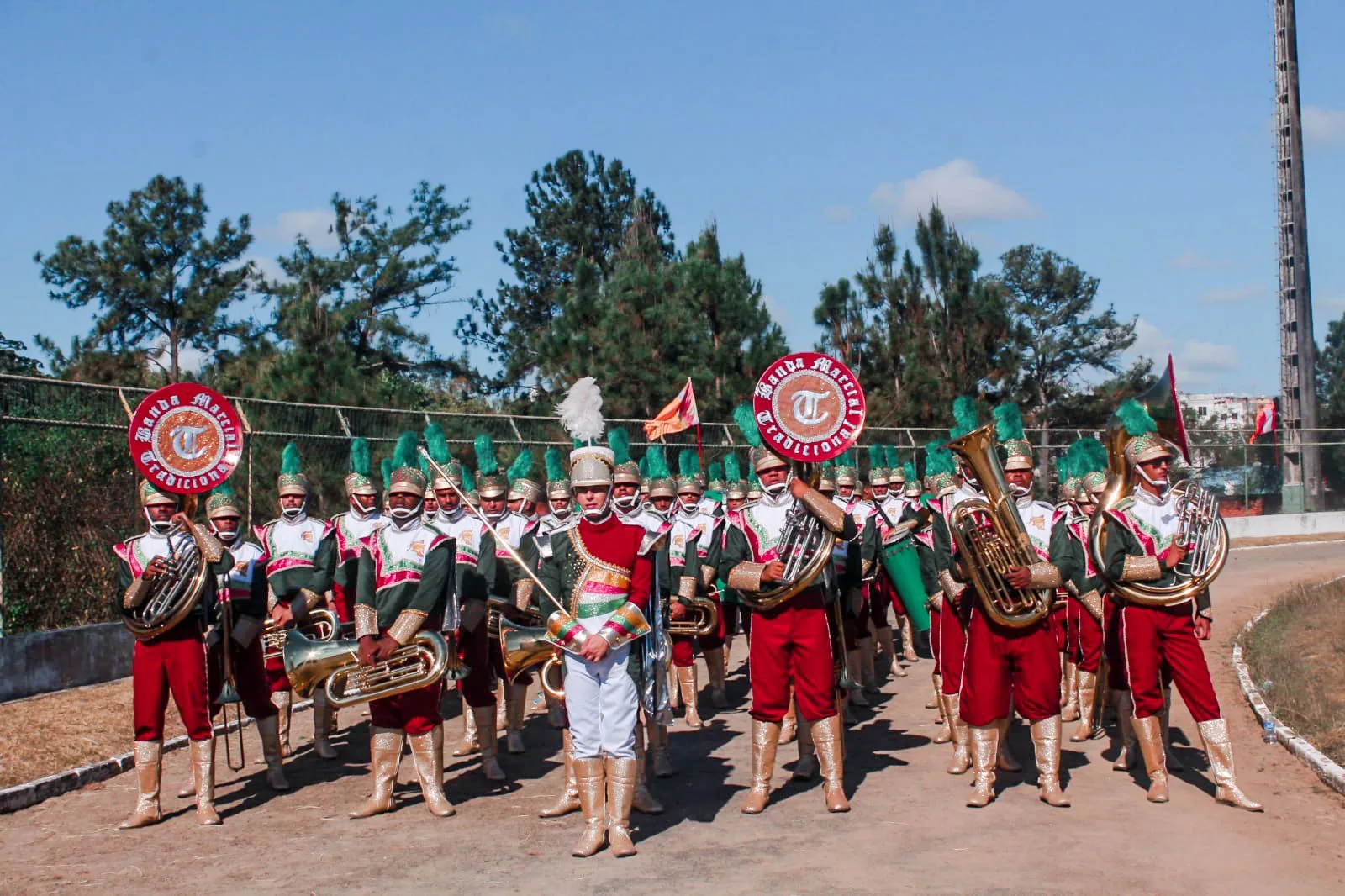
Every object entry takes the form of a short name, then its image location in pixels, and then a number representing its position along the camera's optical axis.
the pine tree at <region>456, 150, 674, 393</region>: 48.84
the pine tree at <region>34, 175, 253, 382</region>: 36.84
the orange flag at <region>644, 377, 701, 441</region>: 20.03
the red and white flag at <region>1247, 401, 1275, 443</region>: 39.50
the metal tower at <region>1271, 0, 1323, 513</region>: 43.81
